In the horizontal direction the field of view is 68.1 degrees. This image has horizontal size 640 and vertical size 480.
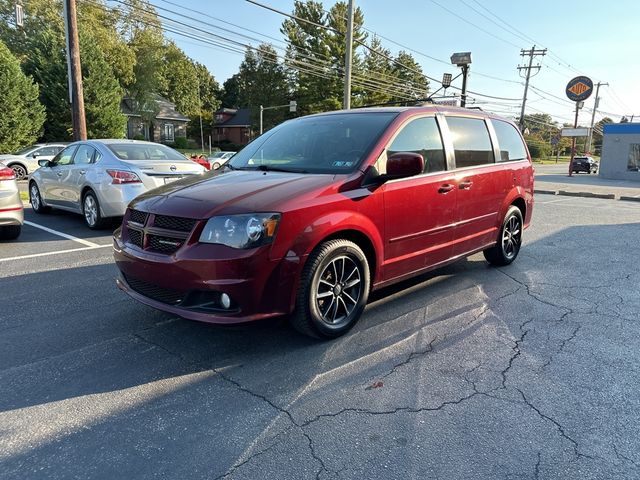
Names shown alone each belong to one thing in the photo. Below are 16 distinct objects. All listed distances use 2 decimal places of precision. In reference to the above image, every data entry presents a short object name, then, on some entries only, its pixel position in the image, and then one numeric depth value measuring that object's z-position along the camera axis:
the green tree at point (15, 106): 26.59
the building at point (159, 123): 49.91
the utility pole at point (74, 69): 12.88
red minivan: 3.24
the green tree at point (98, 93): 31.62
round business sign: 32.06
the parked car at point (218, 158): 29.26
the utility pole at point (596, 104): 72.05
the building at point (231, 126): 75.81
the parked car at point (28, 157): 19.16
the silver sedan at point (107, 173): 7.61
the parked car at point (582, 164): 38.66
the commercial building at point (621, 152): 30.45
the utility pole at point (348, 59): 19.66
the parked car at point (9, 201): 6.49
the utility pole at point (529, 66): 53.17
